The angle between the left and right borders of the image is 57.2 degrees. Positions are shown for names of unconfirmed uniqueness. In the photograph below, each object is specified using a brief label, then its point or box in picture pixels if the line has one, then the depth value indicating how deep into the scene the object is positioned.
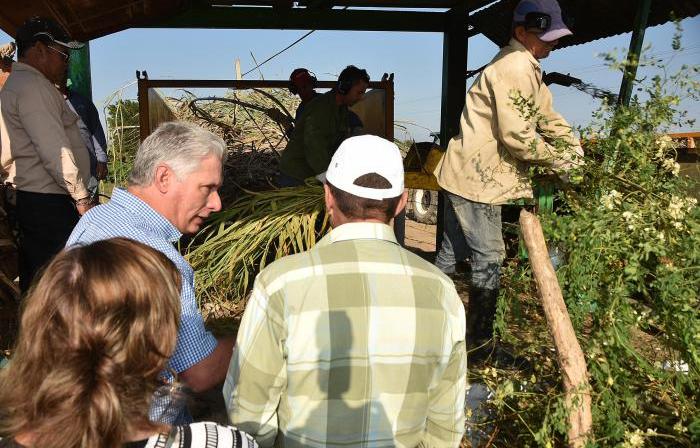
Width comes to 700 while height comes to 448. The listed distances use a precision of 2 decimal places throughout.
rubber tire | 12.40
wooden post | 2.08
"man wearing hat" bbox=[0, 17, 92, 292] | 3.33
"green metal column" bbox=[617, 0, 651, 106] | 4.05
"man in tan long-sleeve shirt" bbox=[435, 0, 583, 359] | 3.26
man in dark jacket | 5.12
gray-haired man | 1.80
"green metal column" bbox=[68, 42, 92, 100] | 5.71
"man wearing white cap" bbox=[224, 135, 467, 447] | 1.51
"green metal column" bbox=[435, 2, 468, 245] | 6.49
